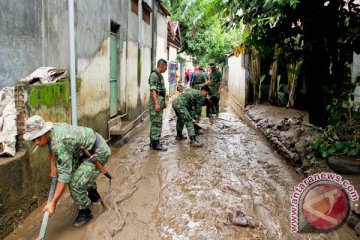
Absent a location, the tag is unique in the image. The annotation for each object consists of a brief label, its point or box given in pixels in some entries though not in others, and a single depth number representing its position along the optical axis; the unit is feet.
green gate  26.16
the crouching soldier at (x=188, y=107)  25.71
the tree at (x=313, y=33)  18.75
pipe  17.35
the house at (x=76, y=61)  12.71
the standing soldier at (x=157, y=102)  22.59
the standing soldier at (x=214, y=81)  36.47
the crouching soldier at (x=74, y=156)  10.62
